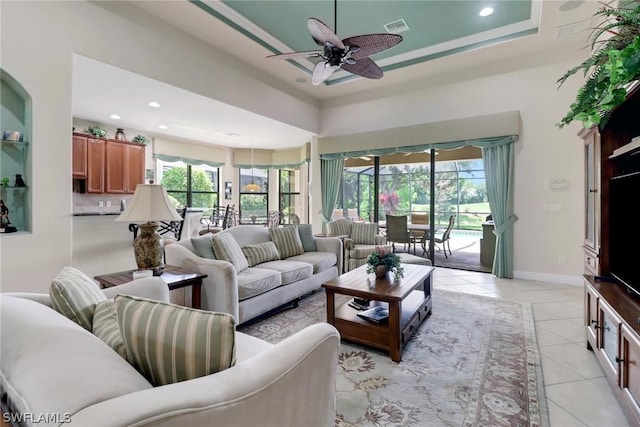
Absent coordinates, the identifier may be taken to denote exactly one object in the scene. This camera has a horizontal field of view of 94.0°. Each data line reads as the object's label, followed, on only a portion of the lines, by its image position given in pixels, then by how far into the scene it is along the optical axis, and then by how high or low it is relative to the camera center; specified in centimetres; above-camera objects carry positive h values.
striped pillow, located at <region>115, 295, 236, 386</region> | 89 -41
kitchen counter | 330 -6
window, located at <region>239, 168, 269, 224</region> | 894 +42
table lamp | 237 -6
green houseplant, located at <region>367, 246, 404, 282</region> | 283 -51
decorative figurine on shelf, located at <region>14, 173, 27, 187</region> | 285 +25
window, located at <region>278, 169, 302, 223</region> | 927 +57
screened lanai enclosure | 553 +41
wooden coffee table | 230 -91
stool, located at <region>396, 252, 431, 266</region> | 415 -69
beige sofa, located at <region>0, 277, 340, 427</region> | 66 -45
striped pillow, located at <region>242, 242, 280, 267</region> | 348 -51
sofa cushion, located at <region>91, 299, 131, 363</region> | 101 -45
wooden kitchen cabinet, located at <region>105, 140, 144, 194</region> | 579 +86
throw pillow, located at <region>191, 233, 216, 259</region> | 303 -38
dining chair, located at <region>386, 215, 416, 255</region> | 566 -36
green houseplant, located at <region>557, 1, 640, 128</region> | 134 +71
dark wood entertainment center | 162 -49
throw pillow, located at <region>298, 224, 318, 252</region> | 442 -43
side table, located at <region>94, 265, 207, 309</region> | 239 -58
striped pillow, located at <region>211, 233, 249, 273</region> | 302 -42
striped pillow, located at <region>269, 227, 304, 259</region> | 398 -42
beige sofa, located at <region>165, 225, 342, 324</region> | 267 -70
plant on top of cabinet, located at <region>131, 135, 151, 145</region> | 632 +149
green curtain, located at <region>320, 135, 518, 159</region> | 482 +118
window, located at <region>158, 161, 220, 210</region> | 746 +70
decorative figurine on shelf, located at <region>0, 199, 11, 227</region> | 278 -6
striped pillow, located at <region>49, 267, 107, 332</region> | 123 -39
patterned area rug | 173 -116
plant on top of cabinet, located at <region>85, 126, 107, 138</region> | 555 +145
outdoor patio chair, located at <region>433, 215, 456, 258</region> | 581 -47
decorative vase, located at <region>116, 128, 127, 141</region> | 597 +150
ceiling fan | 253 +149
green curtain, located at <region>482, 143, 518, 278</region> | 479 +13
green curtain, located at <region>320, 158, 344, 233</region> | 660 +62
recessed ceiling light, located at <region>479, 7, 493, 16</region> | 367 +250
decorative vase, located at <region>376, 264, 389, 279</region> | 288 -58
